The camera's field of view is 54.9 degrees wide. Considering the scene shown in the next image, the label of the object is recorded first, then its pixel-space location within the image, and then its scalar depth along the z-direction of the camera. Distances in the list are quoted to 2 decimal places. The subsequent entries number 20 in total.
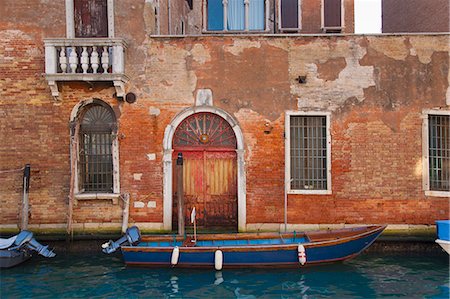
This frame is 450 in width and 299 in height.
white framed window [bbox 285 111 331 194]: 9.22
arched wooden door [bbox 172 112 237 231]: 9.38
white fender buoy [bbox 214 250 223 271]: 7.74
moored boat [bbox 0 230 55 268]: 8.02
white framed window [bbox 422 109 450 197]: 9.16
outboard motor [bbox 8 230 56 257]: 8.11
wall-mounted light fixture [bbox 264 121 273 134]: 9.12
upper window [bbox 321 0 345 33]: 11.74
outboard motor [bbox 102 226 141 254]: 8.11
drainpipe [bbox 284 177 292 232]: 9.04
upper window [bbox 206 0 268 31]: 12.02
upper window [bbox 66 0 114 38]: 9.36
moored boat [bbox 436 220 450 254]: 7.85
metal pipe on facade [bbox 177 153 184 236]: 8.46
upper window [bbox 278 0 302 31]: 11.85
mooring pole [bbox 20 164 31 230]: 8.83
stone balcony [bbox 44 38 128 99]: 8.72
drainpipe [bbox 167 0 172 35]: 10.52
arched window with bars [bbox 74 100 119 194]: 9.31
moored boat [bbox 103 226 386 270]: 7.75
